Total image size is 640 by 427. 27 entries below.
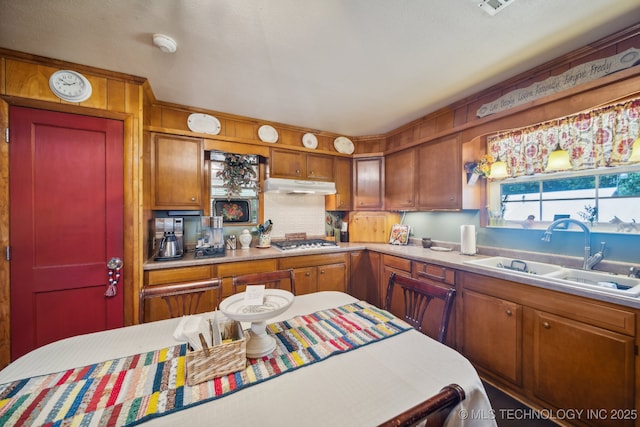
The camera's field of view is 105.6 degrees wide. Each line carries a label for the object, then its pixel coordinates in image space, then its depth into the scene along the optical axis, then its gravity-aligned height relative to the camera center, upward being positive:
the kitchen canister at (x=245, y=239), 2.91 -0.33
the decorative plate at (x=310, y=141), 3.17 +0.93
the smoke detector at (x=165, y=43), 1.52 +1.08
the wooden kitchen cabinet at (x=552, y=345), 1.26 -0.84
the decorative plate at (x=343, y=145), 3.40 +0.94
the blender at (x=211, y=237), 2.56 -0.30
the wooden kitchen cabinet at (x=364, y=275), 3.04 -0.81
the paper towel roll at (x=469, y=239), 2.38 -0.27
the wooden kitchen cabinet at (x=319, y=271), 2.73 -0.70
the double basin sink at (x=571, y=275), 1.40 -0.44
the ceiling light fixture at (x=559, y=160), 1.81 +0.39
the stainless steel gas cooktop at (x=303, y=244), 2.86 -0.42
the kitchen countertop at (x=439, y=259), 1.34 -0.45
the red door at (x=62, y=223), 1.71 -0.08
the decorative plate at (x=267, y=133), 2.90 +0.94
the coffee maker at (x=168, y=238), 2.29 -0.26
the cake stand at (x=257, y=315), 0.86 -0.41
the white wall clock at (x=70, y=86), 1.76 +0.93
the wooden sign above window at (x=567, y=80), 1.46 +0.91
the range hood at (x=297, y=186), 2.80 +0.30
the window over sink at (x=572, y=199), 1.67 +0.10
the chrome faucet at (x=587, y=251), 1.70 -0.29
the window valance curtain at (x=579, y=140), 1.59 +0.55
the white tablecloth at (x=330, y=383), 0.65 -0.55
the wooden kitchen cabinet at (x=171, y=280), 2.07 -0.61
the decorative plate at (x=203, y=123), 2.55 +0.94
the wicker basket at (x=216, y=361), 0.77 -0.50
